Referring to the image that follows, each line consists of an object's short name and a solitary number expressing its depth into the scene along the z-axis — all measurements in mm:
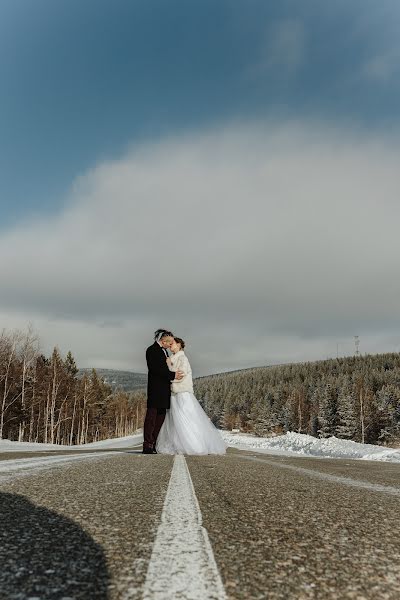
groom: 9141
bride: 9266
